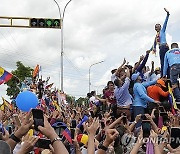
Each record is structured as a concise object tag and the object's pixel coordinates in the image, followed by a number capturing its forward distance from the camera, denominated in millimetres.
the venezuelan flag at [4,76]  12055
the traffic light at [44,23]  19250
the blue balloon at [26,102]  4391
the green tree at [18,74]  55125
